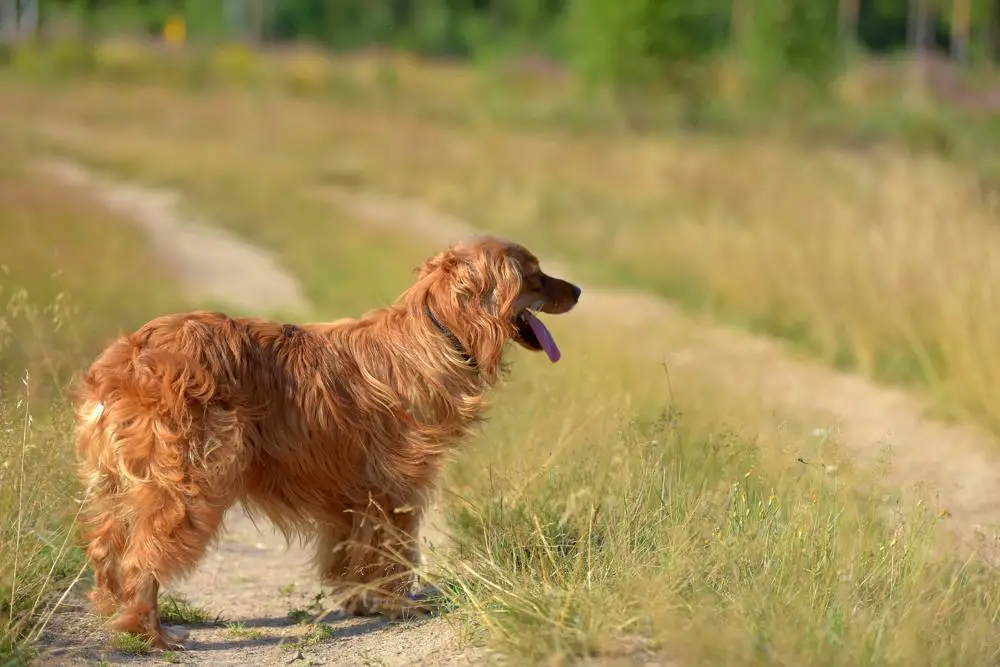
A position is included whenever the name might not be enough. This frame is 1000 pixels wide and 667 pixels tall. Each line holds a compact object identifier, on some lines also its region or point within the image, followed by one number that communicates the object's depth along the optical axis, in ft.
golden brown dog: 32.83
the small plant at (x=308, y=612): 37.92
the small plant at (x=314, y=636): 35.81
